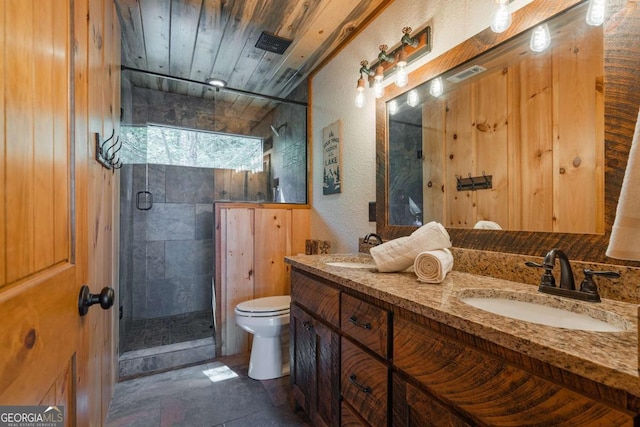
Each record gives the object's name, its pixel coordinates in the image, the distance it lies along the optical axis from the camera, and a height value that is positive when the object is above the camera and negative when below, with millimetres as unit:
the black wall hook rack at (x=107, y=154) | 1214 +300
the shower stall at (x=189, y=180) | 2754 +346
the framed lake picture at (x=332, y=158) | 2213 +452
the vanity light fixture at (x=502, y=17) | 1093 +763
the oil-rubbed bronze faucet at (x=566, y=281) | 803 -211
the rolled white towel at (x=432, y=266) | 1047 -206
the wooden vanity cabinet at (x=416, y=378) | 515 -419
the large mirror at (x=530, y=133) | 854 +306
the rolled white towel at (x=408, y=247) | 1189 -150
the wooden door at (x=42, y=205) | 406 +18
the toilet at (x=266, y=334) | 1928 -853
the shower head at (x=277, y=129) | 2901 +885
